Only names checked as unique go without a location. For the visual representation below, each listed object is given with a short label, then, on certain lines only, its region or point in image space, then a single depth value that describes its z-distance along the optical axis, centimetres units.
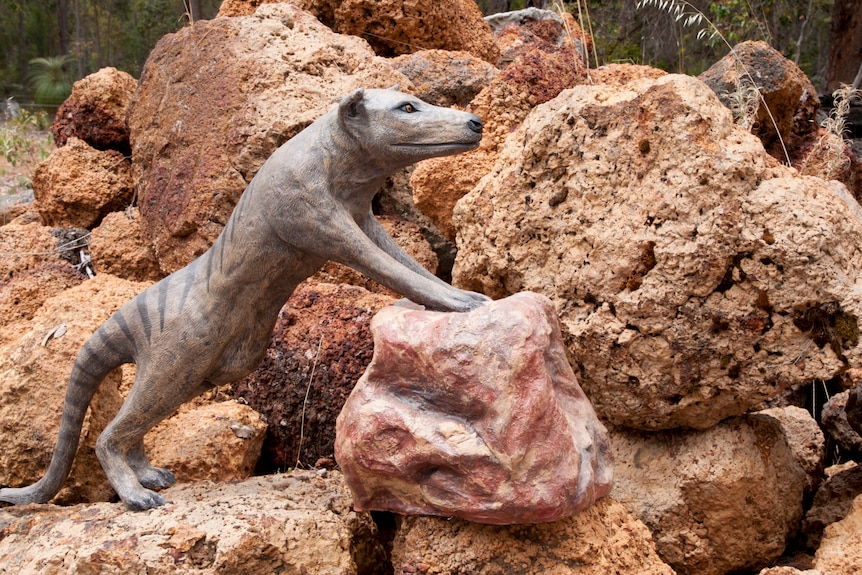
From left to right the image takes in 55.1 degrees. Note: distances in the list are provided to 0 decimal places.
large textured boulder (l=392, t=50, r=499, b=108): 511
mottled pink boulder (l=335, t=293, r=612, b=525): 238
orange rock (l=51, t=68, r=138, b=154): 561
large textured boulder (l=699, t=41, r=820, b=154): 500
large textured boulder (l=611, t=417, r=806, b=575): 309
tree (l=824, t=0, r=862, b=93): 752
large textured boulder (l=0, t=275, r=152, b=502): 345
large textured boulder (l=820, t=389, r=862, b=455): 364
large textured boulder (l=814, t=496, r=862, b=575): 267
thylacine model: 270
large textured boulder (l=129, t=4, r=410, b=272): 446
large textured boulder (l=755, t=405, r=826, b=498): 345
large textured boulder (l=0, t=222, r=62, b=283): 513
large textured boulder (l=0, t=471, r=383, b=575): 258
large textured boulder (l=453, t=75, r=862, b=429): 279
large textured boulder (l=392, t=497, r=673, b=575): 255
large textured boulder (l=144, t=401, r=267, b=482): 345
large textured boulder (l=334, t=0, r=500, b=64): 574
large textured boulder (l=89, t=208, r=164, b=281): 504
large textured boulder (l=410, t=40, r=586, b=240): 434
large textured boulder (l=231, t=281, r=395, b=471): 364
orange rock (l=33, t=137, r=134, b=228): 540
